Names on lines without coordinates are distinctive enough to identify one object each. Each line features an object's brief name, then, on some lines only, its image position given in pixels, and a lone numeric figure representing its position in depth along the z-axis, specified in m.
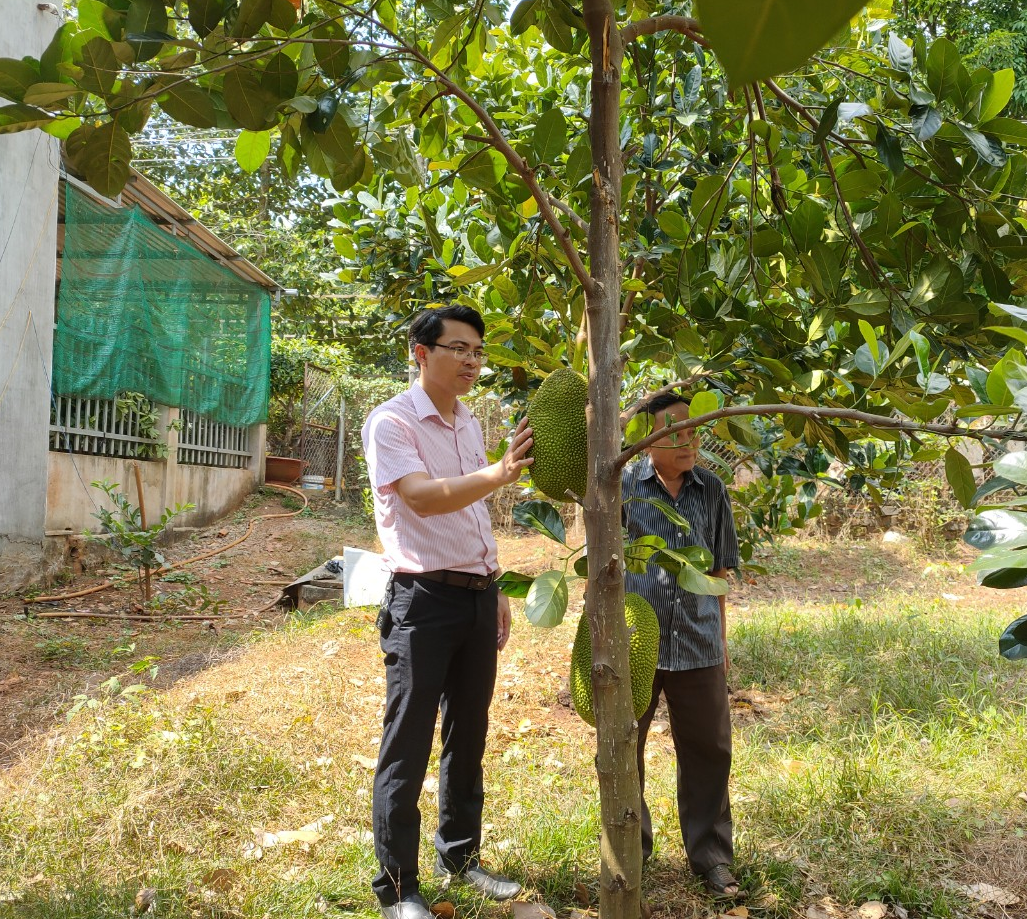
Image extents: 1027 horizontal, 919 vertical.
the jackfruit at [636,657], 1.52
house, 5.76
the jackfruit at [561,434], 1.39
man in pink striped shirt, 2.21
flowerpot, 11.62
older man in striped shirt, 2.50
